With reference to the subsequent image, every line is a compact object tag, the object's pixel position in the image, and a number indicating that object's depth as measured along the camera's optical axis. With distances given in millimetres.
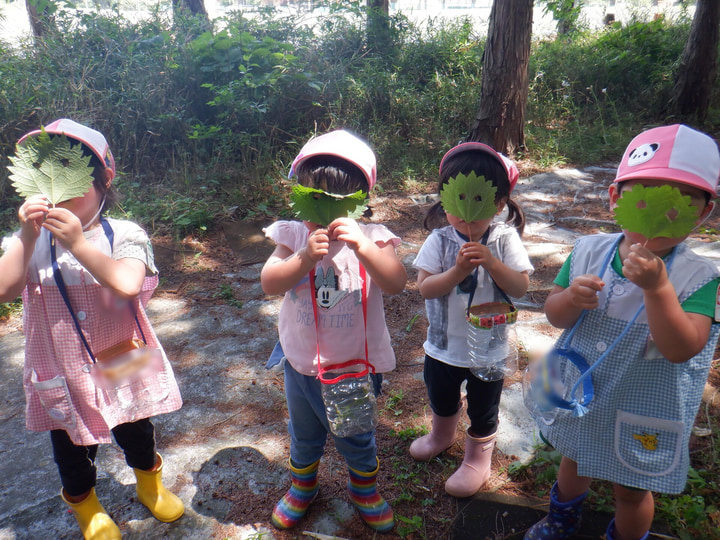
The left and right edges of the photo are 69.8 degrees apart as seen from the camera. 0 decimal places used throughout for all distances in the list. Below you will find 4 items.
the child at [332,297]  1618
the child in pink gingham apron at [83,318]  1651
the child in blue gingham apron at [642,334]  1345
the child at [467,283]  1729
